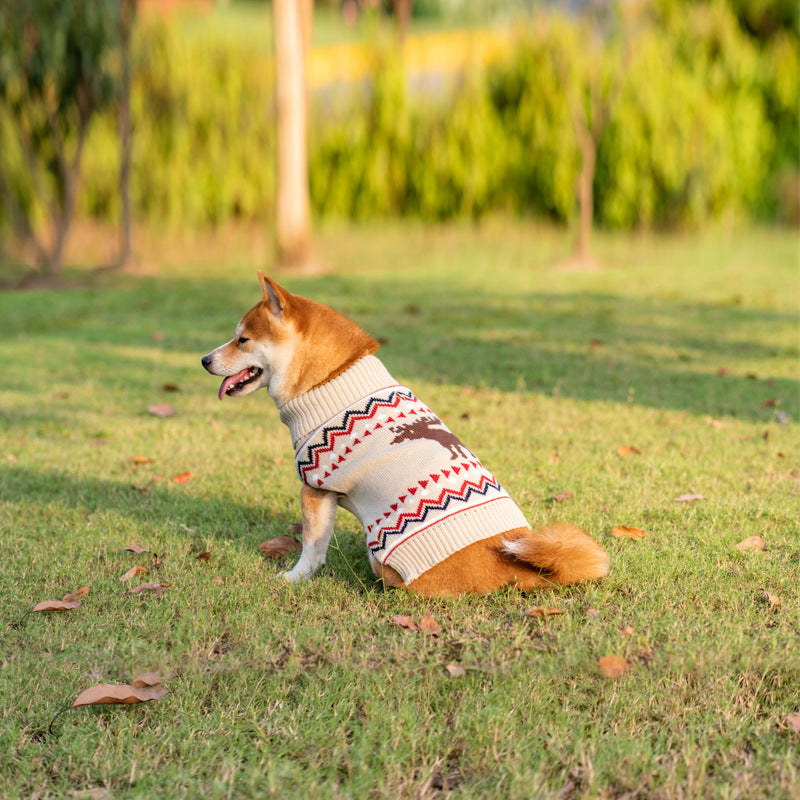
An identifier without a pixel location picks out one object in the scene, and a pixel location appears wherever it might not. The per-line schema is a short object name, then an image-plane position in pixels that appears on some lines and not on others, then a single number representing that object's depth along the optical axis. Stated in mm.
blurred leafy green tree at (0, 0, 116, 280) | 12812
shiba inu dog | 3369
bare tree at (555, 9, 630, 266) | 14766
